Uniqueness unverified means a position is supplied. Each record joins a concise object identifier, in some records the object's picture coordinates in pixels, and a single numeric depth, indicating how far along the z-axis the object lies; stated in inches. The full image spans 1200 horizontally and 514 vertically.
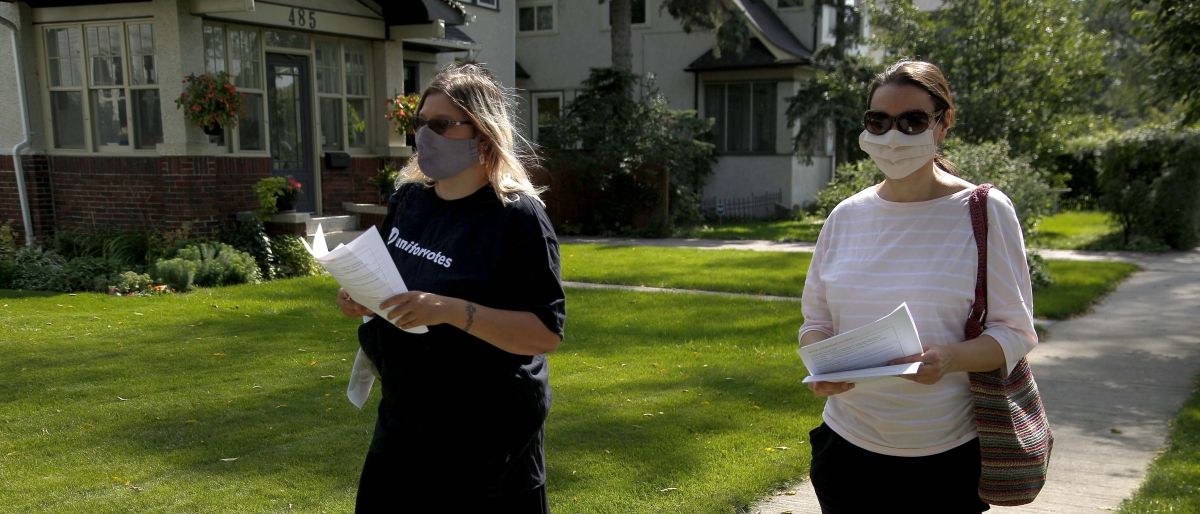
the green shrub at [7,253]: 444.8
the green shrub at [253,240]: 484.1
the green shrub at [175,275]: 429.4
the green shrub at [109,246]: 465.7
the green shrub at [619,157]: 776.9
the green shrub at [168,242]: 460.1
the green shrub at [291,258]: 491.5
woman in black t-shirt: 108.4
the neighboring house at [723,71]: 983.0
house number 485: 526.3
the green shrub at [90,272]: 431.5
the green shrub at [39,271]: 434.6
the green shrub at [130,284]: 420.8
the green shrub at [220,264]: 446.3
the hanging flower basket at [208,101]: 464.1
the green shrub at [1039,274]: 478.3
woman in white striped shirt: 101.8
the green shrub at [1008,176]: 463.5
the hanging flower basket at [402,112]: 564.4
